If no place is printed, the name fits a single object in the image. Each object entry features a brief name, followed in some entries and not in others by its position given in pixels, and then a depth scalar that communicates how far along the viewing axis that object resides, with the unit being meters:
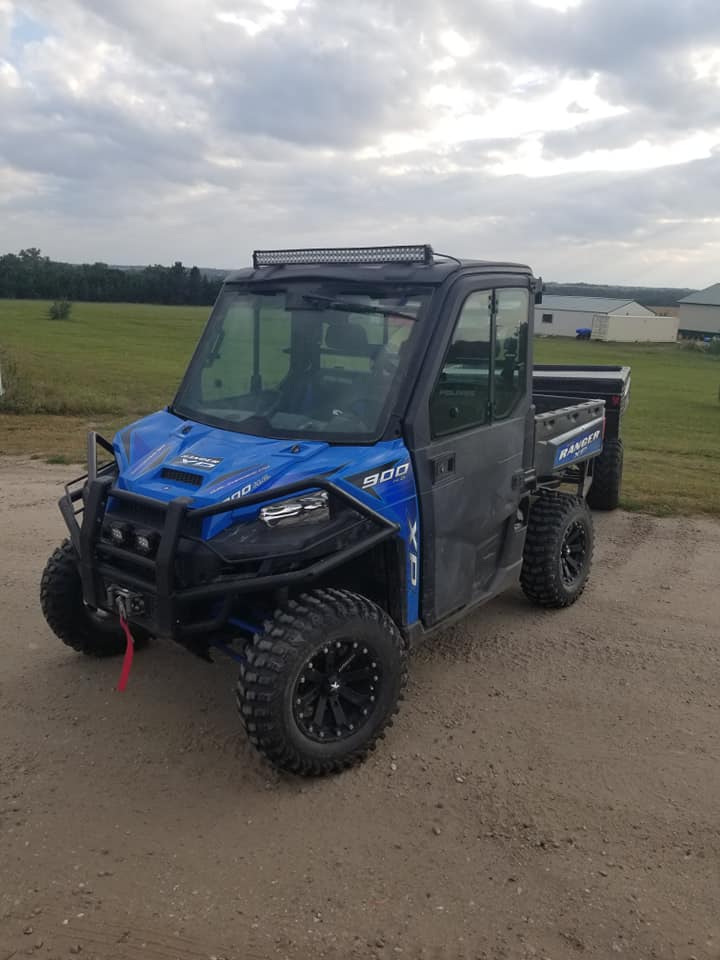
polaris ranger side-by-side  3.90
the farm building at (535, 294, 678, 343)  79.44
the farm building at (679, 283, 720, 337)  87.69
